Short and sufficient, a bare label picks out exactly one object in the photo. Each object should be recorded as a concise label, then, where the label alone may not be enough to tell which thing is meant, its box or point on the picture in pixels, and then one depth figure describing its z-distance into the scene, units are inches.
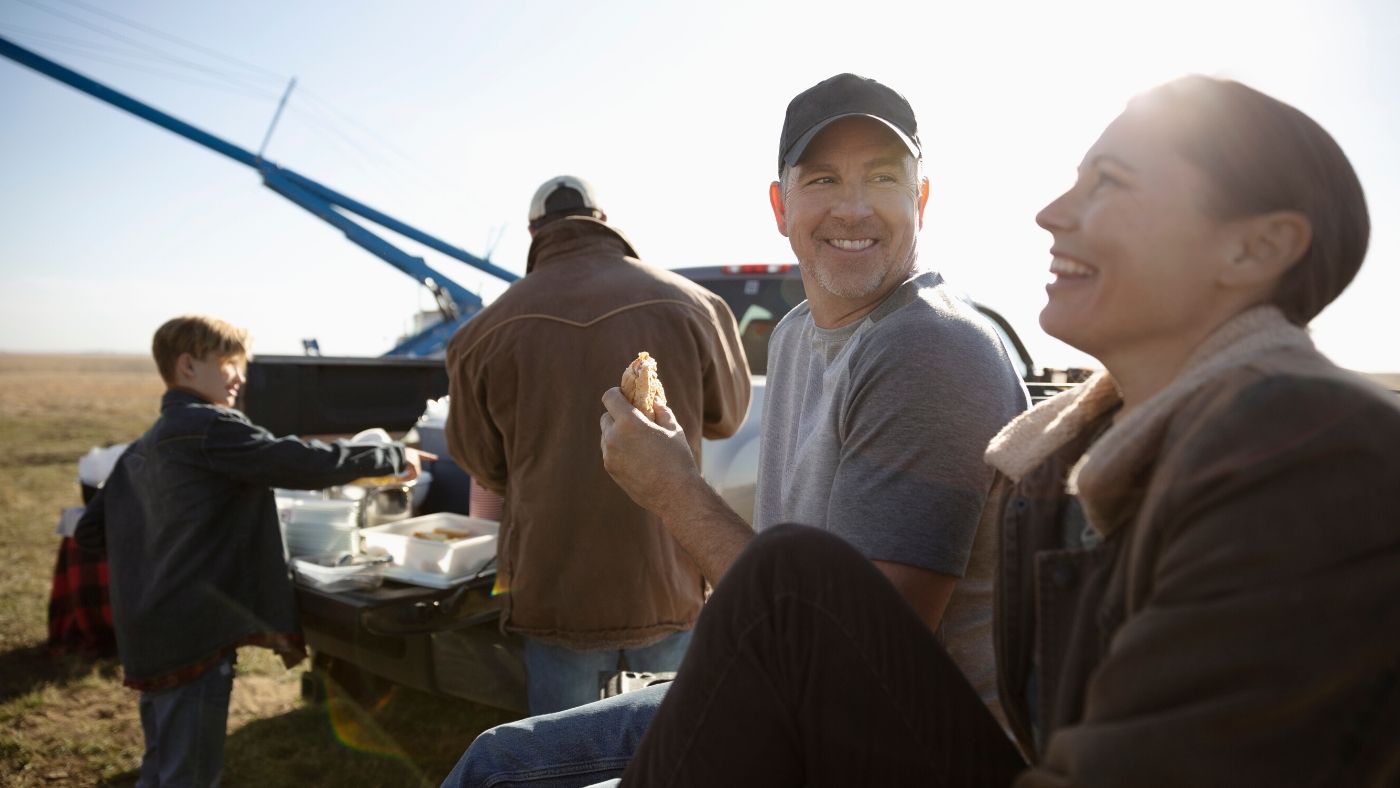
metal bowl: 157.5
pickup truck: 128.0
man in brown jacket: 115.1
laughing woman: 32.1
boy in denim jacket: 125.3
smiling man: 61.3
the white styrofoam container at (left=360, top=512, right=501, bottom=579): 132.0
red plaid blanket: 194.5
